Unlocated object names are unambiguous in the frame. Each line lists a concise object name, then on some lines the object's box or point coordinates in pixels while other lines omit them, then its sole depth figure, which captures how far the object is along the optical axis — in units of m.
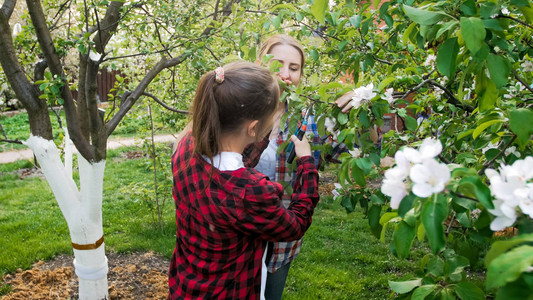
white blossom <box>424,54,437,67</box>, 2.41
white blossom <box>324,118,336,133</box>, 1.68
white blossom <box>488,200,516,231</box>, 0.73
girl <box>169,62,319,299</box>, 1.45
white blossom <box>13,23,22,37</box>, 2.76
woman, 1.97
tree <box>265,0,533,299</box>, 0.72
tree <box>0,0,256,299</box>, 2.29
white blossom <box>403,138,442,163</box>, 0.75
